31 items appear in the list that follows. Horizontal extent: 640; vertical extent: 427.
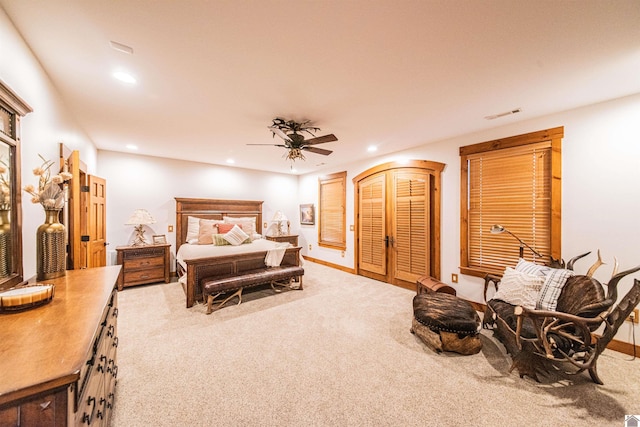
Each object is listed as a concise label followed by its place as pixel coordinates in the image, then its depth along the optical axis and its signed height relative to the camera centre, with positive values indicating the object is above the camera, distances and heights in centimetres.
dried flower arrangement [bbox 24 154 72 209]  152 +15
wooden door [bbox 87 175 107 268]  303 -10
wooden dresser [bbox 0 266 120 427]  66 -45
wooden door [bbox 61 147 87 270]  244 -3
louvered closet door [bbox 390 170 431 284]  411 -21
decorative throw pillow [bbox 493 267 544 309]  238 -79
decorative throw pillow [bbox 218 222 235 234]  510 -30
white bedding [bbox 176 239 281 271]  377 -61
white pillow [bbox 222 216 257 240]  553 -19
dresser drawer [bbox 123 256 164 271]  423 -89
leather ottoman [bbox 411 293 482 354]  233 -115
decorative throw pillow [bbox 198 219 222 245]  485 -33
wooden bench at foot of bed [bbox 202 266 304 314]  324 -101
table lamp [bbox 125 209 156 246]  438 -12
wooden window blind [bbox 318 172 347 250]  577 +8
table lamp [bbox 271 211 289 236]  619 -13
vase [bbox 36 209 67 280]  155 -22
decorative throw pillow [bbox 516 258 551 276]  249 -60
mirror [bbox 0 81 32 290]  132 +15
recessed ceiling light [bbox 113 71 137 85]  203 +123
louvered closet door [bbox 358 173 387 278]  477 -24
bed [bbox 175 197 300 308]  353 -64
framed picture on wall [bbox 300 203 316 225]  670 -2
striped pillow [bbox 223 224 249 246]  454 -44
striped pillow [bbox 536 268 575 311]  224 -73
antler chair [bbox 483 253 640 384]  179 -94
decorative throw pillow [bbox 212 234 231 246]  452 -52
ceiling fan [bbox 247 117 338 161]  298 +113
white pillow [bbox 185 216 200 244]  510 -30
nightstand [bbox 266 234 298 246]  610 -65
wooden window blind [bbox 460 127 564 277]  286 +20
